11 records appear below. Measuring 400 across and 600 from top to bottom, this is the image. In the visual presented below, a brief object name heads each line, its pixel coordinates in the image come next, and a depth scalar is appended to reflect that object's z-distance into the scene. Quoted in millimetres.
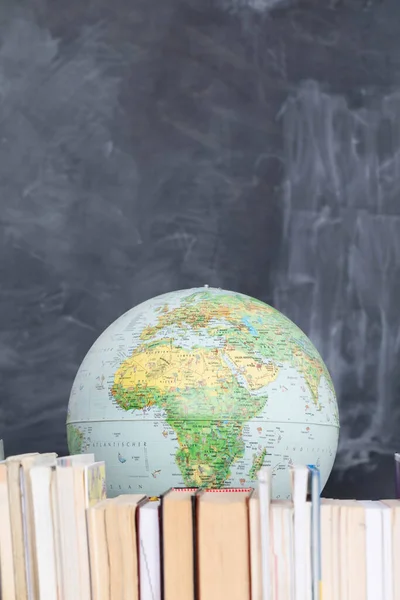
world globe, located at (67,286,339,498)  1379
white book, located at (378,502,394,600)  1188
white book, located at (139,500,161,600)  1215
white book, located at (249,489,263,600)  1191
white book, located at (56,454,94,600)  1205
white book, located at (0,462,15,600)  1219
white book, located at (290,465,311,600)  1177
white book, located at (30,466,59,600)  1208
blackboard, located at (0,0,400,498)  2400
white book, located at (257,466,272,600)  1178
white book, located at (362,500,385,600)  1190
